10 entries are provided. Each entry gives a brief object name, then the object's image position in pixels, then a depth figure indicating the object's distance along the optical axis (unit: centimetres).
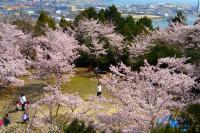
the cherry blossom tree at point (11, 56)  2978
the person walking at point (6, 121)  2232
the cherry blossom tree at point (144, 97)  1602
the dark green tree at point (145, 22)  4628
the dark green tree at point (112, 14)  4788
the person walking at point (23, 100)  2591
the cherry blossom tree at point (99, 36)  3869
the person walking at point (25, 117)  2320
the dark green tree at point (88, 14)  4644
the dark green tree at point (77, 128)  1472
